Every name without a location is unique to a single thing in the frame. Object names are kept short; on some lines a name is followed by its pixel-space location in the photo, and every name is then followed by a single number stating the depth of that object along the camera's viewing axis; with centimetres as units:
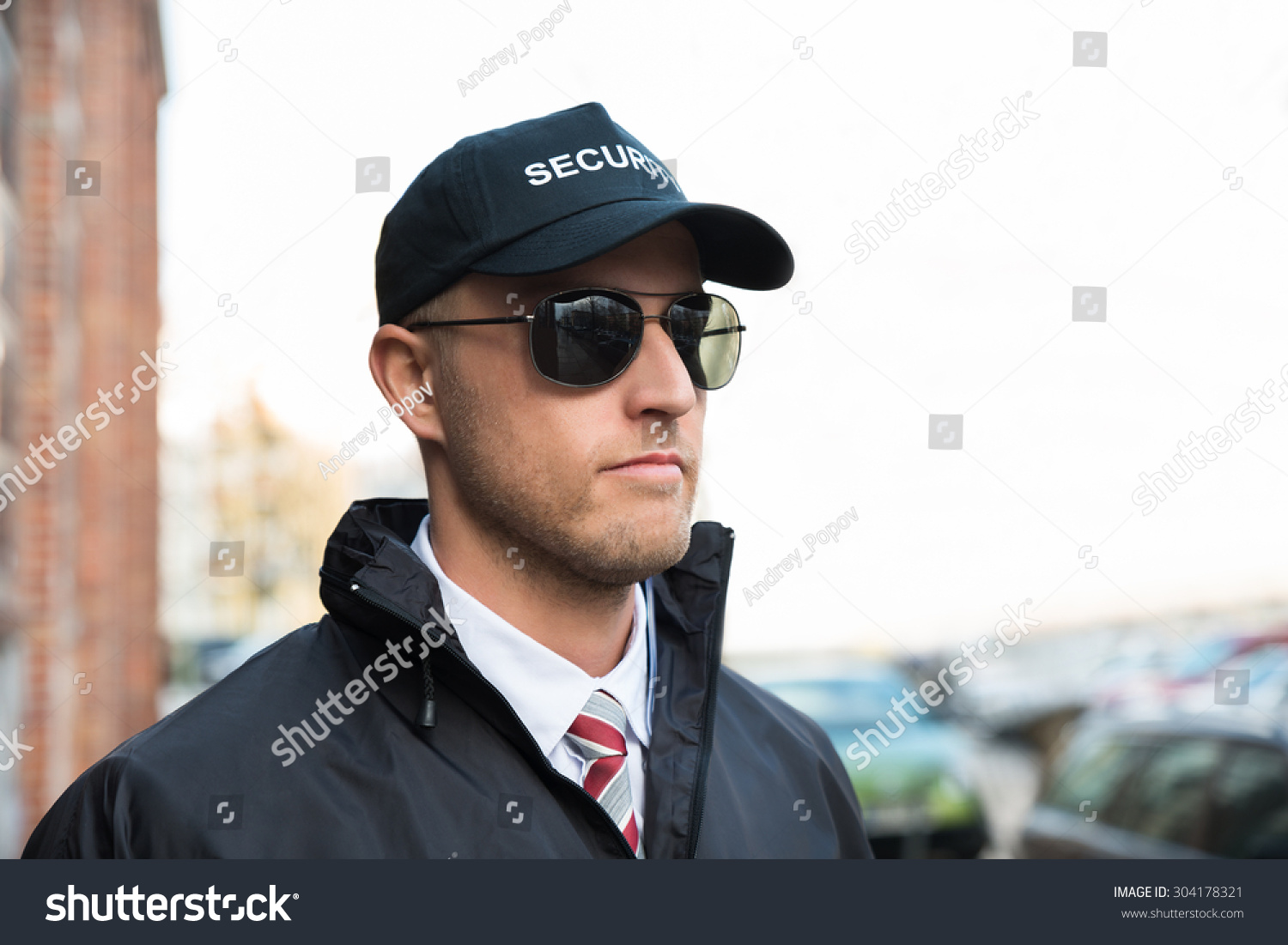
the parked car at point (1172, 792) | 371
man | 143
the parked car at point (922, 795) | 654
